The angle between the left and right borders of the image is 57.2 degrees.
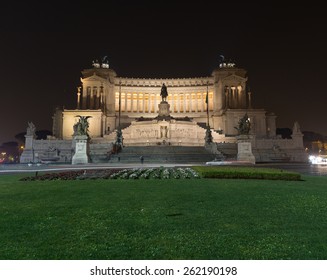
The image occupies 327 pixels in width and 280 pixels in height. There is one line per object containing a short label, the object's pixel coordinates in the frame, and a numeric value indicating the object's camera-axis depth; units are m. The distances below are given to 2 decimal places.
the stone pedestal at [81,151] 40.66
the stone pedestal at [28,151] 63.88
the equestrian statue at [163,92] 82.25
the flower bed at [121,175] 19.73
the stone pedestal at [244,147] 42.19
